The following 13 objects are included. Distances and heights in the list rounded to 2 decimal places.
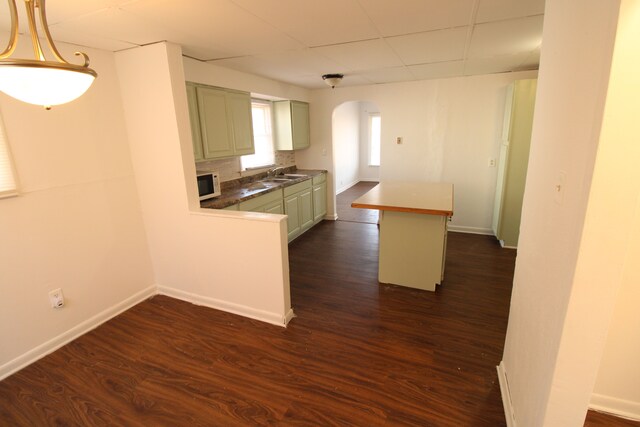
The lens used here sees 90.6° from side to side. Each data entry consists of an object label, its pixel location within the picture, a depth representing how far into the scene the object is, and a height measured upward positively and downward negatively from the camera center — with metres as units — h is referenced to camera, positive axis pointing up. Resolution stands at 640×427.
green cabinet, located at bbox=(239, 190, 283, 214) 3.56 -0.73
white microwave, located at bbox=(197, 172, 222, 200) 3.27 -0.45
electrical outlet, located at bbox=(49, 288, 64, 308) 2.39 -1.13
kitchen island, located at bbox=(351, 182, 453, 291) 2.96 -0.96
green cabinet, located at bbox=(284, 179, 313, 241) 4.38 -0.97
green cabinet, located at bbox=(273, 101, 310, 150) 4.80 +0.23
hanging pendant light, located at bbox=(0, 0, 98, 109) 0.89 +0.21
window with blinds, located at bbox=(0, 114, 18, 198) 2.05 -0.15
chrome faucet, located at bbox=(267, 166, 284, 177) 4.92 -0.49
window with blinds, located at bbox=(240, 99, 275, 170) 4.71 +0.06
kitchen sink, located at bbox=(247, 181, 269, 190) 4.04 -0.59
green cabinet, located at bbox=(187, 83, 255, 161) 3.10 +0.20
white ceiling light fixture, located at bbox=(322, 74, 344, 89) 3.91 +0.72
